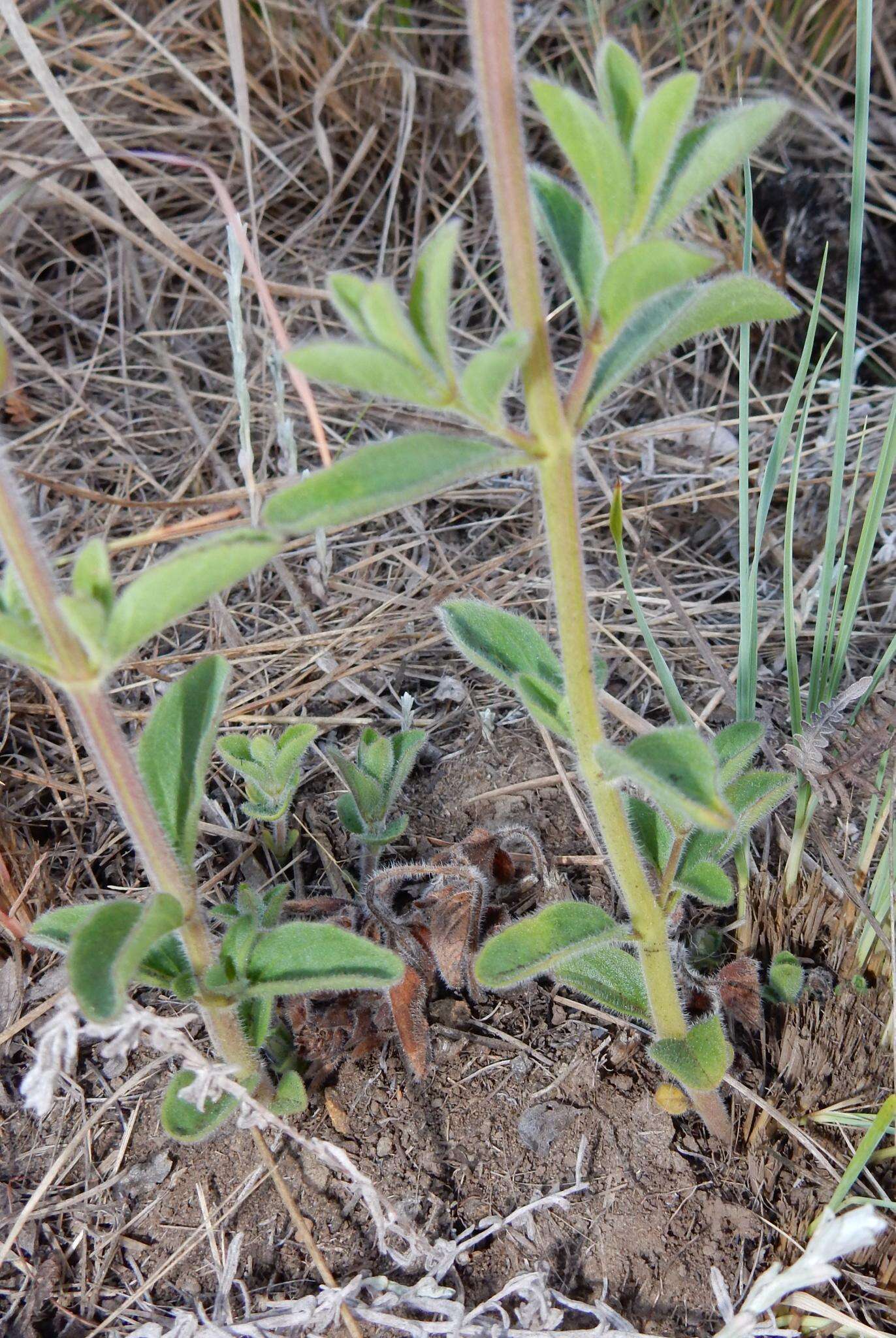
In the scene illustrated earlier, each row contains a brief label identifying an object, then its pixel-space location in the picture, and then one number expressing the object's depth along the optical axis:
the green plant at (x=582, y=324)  0.42
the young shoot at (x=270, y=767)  0.53
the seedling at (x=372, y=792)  0.53
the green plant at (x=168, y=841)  0.44
